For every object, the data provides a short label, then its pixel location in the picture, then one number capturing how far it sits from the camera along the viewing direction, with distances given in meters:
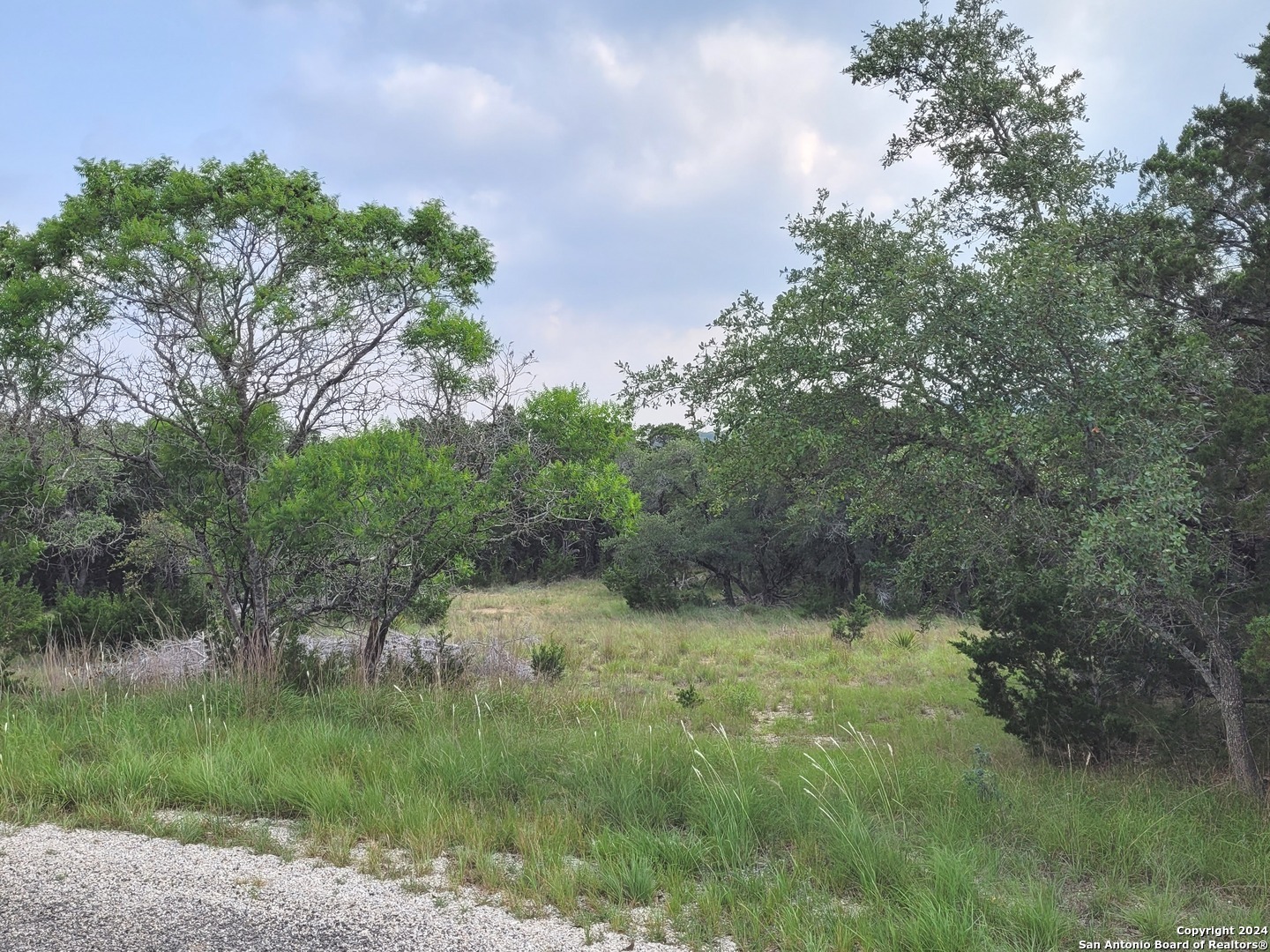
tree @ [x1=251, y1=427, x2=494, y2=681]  7.12
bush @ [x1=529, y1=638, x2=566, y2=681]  10.84
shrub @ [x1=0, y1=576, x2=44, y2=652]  8.97
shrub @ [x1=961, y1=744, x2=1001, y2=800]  4.98
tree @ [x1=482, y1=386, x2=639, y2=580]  8.05
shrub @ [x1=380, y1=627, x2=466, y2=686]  8.02
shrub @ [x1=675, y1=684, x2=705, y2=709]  9.85
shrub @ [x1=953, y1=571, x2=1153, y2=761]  6.99
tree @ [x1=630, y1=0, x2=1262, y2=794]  5.31
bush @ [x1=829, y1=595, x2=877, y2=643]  16.33
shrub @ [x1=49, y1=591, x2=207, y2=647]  12.21
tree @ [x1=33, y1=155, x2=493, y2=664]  8.04
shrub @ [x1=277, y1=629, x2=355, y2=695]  7.51
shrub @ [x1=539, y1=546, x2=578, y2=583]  36.91
